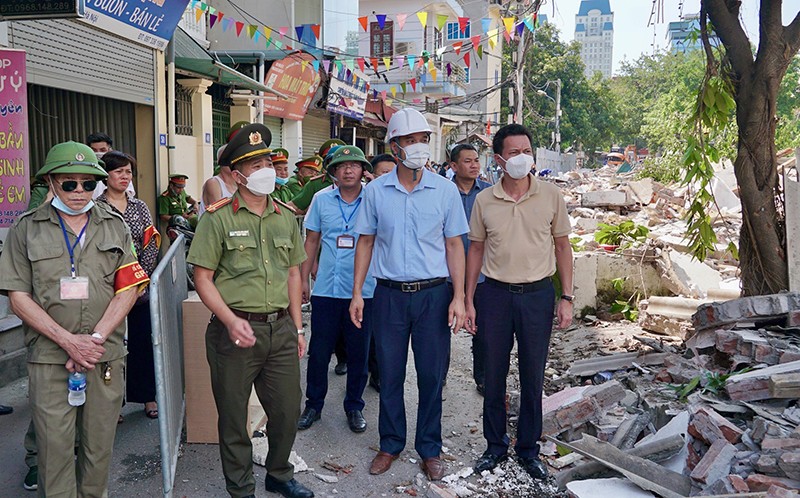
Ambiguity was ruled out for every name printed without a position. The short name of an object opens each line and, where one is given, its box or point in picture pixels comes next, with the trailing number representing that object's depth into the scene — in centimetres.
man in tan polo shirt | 419
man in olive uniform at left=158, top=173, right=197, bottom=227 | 895
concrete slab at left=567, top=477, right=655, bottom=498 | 364
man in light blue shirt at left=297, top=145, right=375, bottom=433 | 497
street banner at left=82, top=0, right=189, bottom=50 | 759
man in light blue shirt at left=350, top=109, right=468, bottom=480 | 419
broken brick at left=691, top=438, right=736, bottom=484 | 355
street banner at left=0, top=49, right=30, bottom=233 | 453
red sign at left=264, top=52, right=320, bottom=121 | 1432
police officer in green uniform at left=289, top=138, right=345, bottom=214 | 650
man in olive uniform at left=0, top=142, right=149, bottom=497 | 310
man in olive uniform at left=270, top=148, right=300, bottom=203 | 633
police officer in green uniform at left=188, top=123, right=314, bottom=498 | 359
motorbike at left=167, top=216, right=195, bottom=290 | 561
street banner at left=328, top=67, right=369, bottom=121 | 1791
